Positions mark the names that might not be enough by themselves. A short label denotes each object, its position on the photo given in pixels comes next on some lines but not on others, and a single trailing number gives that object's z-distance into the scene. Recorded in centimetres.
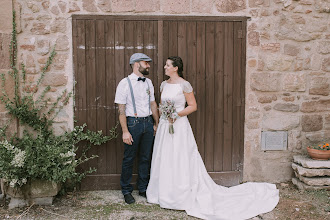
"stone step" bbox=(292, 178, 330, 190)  495
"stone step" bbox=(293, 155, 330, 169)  490
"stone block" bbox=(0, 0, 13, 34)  460
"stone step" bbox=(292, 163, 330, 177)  490
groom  450
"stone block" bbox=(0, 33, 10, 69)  464
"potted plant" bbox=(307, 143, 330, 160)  500
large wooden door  495
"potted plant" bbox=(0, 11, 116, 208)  430
